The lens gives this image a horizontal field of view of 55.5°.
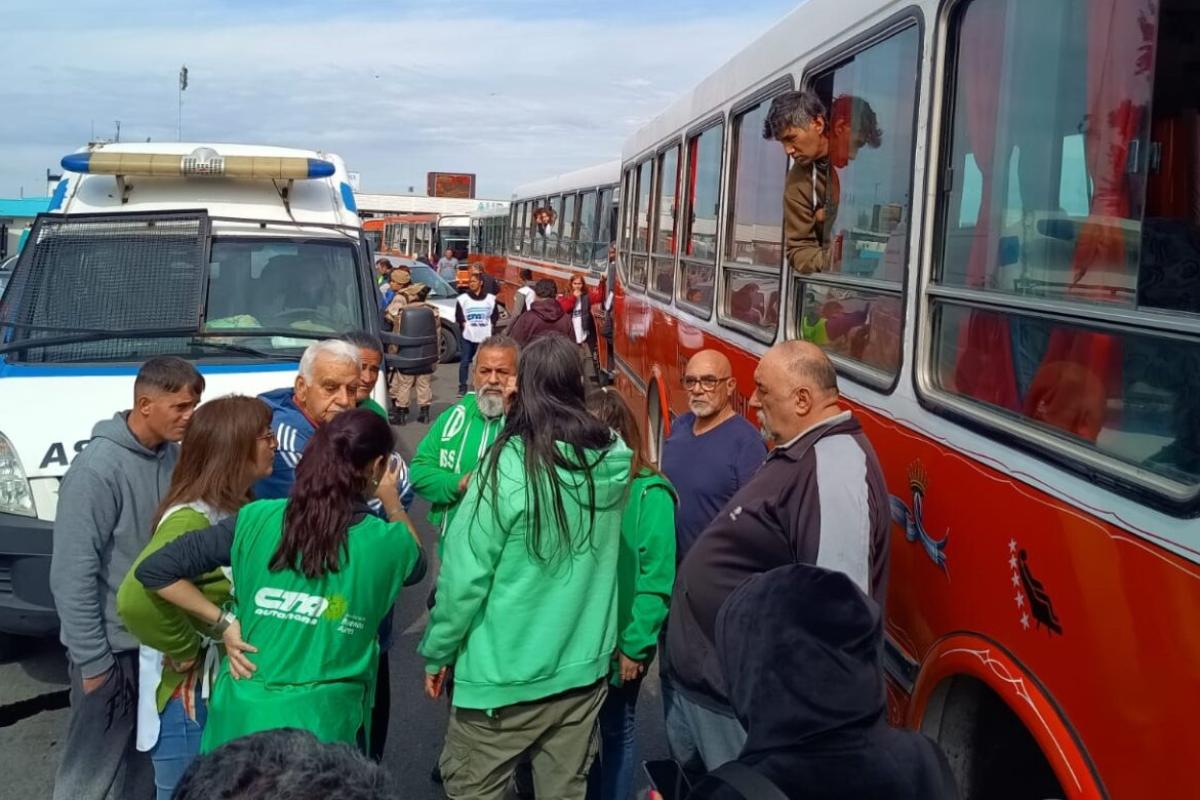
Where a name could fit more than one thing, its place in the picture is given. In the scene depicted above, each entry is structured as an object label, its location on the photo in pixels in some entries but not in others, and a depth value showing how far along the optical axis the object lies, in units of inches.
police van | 190.7
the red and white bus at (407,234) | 1428.4
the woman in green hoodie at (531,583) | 120.3
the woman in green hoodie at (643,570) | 137.6
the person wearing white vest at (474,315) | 535.2
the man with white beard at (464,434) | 152.4
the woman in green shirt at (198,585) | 124.3
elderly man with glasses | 161.0
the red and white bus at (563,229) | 634.8
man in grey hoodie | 137.6
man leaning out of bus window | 172.1
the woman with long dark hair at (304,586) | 115.6
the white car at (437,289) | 740.0
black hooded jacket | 72.9
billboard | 3048.7
